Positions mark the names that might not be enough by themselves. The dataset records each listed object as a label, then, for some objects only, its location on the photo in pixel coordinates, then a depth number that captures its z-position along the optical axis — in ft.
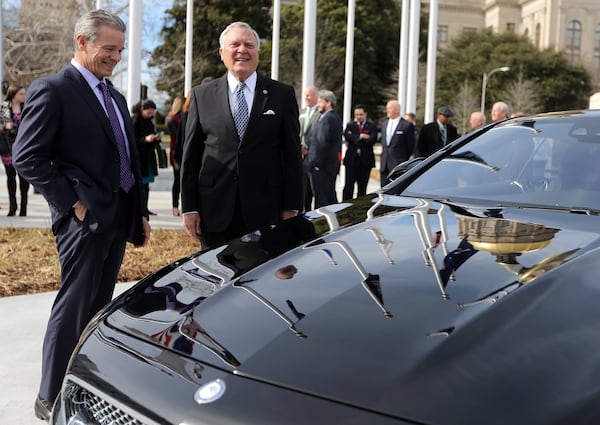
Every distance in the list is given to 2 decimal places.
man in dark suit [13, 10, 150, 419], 10.15
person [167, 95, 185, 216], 33.01
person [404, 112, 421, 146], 50.86
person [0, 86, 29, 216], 31.01
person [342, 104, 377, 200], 38.96
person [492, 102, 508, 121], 36.99
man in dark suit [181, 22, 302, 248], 13.30
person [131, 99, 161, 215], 32.35
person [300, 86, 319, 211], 32.42
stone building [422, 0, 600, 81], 307.78
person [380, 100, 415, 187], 37.86
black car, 5.35
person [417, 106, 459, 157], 39.29
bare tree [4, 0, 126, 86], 96.17
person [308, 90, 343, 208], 31.78
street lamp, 196.45
